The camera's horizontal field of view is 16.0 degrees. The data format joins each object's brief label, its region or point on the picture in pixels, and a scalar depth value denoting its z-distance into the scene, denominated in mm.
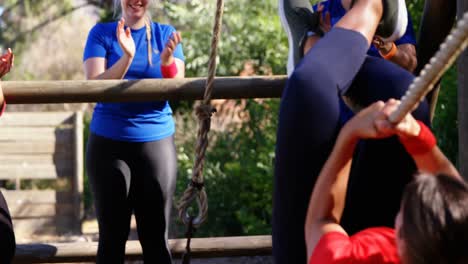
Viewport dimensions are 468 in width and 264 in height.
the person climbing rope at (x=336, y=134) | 6750
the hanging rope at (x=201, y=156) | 7636
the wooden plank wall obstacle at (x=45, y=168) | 18945
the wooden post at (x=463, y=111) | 8418
